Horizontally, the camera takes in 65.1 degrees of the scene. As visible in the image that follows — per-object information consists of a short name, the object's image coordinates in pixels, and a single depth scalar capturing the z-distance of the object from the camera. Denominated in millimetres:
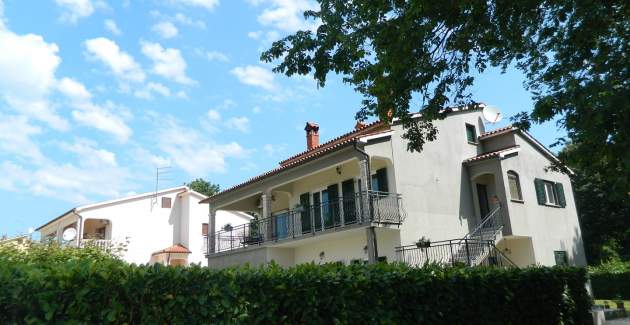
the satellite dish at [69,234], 20203
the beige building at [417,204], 17562
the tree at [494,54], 8156
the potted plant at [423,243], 16841
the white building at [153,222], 31516
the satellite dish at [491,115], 22922
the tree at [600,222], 29766
